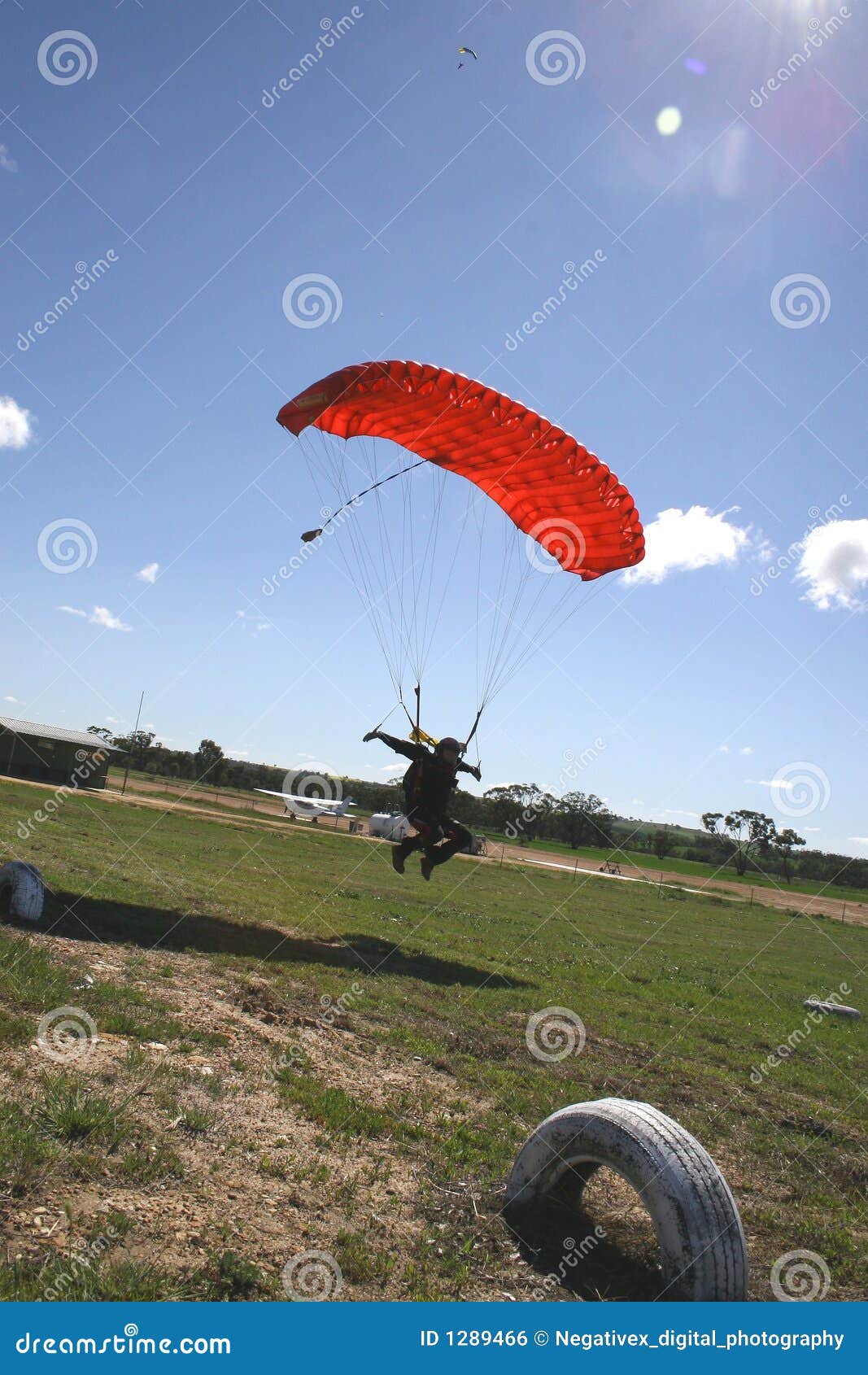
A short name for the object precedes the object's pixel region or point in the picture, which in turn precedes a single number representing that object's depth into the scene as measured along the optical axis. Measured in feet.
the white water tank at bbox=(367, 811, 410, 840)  161.63
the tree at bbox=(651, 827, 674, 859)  338.71
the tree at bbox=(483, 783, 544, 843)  262.67
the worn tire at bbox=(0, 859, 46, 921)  29.78
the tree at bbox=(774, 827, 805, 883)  343.67
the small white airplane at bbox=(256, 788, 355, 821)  200.03
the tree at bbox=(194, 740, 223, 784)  340.59
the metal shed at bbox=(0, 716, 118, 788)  165.99
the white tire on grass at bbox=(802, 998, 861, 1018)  44.75
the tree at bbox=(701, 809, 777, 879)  361.51
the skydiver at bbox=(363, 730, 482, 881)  35.12
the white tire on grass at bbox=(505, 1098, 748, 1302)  13.10
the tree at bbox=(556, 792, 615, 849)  320.50
